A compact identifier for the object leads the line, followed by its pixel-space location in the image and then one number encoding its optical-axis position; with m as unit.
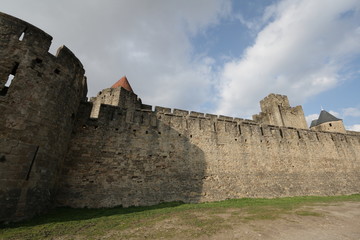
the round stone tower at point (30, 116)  5.13
